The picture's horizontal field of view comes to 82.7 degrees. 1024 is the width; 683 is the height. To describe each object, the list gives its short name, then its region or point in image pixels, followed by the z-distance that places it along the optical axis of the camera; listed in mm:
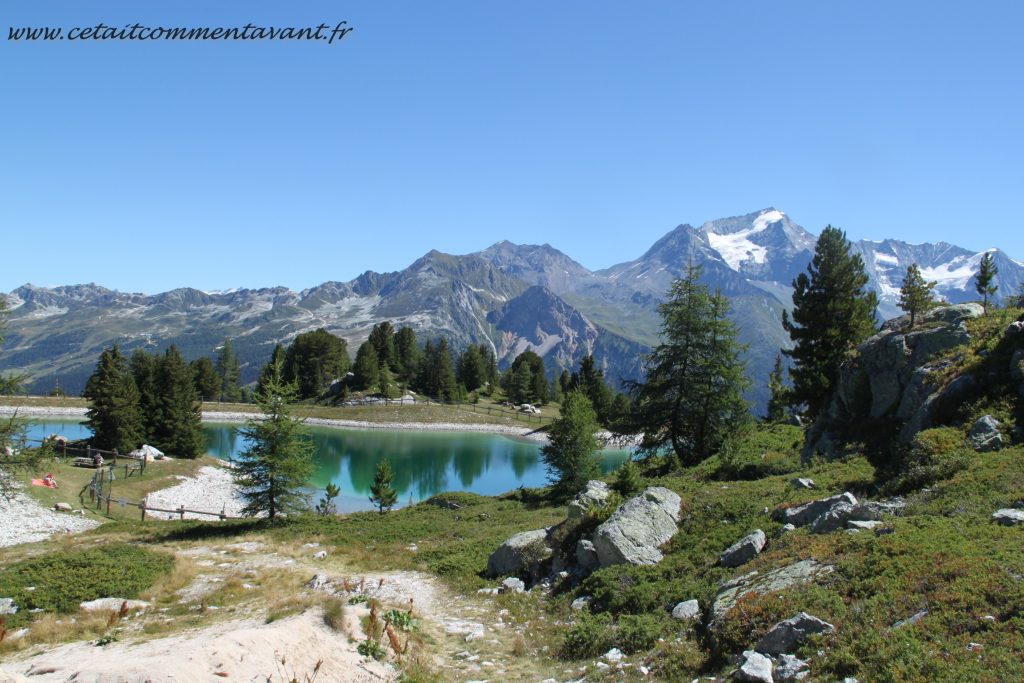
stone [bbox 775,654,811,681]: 8523
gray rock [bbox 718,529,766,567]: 14086
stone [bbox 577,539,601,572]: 16891
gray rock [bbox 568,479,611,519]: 19875
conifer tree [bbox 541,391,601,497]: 37344
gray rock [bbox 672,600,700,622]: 12250
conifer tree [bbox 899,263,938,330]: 30672
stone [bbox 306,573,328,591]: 18594
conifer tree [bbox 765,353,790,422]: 44744
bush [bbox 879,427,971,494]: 15703
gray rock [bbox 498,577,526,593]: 17578
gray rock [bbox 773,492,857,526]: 15087
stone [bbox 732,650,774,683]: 8664
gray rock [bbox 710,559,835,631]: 11250
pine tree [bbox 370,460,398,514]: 39375
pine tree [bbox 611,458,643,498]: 24781
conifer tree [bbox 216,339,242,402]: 135500
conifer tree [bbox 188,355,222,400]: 117375
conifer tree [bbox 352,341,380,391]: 119250
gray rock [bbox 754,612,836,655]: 9367
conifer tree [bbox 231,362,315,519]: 29828
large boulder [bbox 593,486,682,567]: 16219
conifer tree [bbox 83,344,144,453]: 53875
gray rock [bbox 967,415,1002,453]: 16922
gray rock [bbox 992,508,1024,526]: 11513
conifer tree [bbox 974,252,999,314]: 32744
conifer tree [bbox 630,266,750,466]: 34250
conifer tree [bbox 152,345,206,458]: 60469
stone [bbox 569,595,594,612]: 14814
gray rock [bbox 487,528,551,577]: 19000
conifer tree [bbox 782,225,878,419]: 39781
